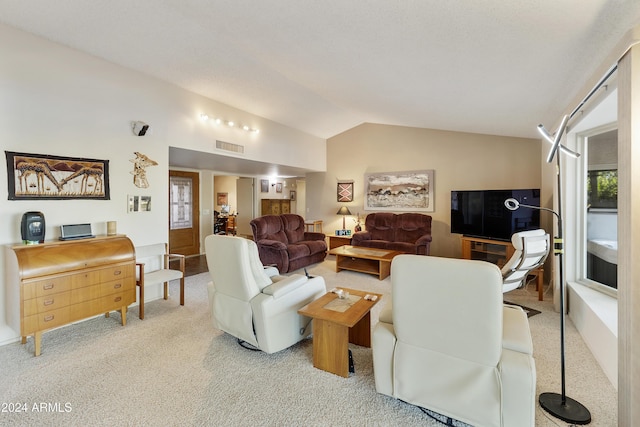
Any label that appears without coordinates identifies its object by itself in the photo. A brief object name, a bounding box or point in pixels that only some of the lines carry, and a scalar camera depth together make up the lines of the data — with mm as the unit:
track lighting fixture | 4369
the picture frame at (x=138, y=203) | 3520
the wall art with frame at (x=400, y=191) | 6188
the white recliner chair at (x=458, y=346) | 1437
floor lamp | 1721
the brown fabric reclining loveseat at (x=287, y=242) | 5051
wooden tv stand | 4895
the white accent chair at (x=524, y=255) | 2617
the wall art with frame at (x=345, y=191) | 7200
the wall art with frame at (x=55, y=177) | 2672
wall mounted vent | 4602
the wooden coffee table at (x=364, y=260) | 4844
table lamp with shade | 6809
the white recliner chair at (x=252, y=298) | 2299
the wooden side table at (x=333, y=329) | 2109
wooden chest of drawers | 2461
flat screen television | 4398
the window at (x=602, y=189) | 2801
